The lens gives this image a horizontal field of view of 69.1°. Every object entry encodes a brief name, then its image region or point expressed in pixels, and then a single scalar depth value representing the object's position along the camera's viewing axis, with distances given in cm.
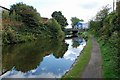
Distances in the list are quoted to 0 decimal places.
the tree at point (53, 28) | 2776
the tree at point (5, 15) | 2146
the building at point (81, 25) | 5560
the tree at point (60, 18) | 3605
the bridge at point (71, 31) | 3969
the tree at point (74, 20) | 5758
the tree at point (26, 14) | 2382
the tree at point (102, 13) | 2007
